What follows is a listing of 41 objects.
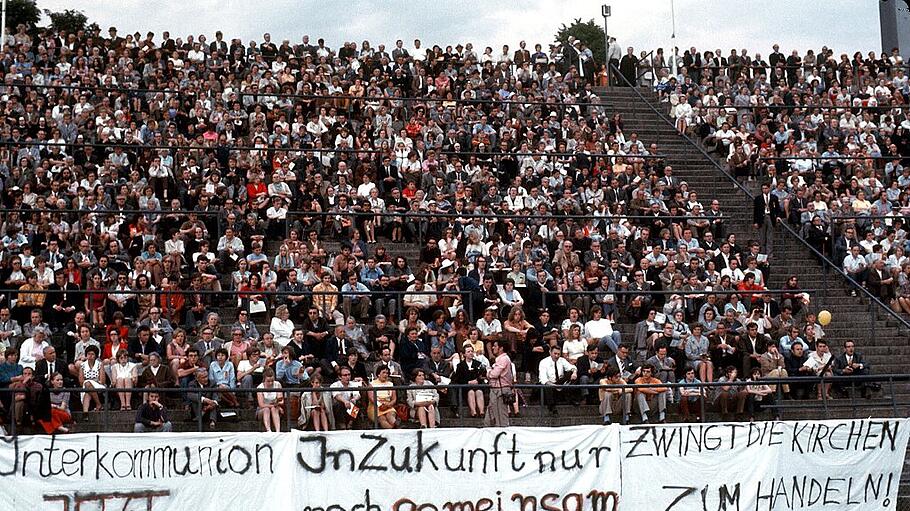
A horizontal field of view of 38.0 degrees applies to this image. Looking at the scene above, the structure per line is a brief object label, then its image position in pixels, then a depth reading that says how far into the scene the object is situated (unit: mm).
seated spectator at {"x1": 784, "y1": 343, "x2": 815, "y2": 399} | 21766
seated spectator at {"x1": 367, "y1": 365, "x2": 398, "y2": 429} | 18594
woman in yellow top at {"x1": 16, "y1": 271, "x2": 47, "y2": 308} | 21391
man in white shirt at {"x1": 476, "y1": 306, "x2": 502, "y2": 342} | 22250
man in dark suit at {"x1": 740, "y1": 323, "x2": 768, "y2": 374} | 22328
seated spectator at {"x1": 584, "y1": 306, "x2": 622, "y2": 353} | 22359
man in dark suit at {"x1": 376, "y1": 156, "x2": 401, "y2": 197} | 27375
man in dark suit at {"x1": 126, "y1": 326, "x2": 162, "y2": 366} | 20547
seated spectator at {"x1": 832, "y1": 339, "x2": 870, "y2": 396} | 22031
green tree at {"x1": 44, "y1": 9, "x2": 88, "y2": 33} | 66562
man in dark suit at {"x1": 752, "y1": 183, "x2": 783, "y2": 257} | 27594
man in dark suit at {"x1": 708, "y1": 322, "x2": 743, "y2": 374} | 22297
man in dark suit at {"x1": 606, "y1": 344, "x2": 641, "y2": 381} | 21344
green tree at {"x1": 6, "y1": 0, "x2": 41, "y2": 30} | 63562
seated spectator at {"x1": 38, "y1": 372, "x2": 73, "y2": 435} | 18000
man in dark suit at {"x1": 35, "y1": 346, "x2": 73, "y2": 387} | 19531
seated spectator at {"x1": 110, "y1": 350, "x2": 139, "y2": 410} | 19594
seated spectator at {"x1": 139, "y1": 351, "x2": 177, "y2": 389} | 19625
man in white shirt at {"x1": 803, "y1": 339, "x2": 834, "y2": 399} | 22188
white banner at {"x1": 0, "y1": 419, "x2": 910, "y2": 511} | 13930
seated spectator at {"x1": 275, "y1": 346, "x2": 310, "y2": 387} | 20016
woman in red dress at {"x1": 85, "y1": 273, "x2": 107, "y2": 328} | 21656
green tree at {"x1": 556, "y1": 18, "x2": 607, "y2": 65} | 99250
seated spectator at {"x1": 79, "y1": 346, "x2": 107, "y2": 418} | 19484
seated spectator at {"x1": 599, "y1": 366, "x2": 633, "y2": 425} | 19656
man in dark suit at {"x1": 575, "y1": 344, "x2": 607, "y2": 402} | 20969
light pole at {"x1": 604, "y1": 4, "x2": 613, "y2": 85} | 44962
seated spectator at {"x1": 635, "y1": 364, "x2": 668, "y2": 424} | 19688
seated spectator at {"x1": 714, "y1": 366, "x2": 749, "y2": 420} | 20516
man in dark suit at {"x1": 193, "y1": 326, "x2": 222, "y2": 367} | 20359
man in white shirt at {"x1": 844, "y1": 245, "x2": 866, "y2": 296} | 26203
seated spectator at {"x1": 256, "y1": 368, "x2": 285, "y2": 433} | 18672
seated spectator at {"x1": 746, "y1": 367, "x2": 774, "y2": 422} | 20750
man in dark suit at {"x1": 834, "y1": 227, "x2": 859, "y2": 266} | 26938
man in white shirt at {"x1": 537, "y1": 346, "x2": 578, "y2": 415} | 20859
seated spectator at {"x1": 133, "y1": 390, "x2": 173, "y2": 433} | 18391
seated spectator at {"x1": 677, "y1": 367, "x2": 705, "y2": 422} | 20094
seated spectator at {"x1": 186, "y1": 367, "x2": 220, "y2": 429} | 19156
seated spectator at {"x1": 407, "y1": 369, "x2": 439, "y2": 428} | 18953
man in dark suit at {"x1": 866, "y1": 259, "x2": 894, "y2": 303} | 25781
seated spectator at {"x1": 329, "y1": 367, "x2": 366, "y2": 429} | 18781
